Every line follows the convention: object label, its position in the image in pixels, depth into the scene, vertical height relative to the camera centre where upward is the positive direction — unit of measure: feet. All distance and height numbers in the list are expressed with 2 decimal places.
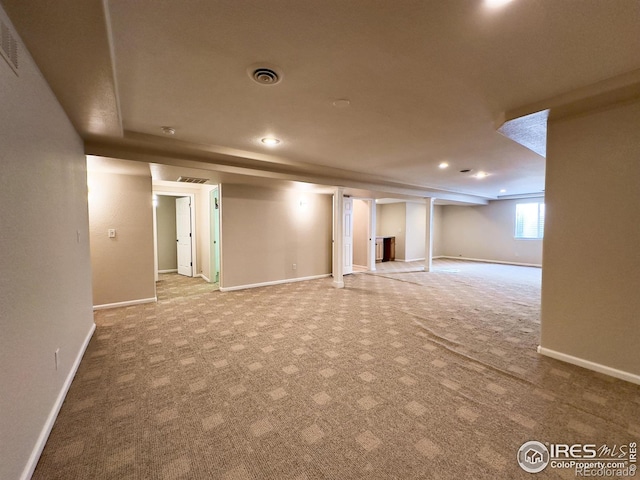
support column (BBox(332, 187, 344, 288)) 18.57 -0.63
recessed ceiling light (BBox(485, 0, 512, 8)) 4.34 +3.61
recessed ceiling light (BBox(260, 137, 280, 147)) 11.08 +3.64
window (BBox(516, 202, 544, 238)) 28.94 +1.03
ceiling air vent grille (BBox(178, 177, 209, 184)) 15.58 +2.88
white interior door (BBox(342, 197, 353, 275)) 22.36 -0.26
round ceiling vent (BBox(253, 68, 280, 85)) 6.24 +3.59
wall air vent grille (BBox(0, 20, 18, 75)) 4.11 +2.86
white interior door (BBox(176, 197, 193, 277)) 22.41 -0.54
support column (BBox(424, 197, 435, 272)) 25.62 -0.66
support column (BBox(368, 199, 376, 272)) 26.25 -0.25
